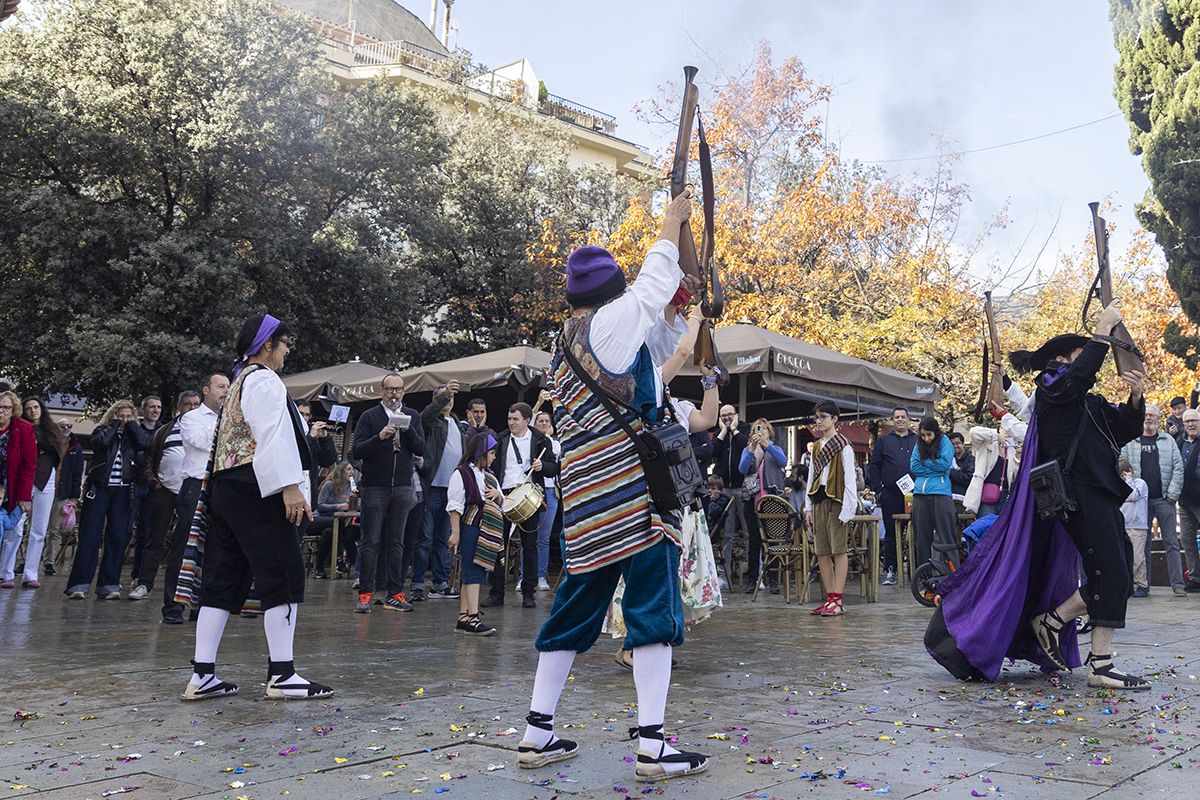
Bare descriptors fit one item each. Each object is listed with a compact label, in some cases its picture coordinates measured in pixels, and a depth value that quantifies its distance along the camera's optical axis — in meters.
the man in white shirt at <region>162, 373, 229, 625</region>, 9.18
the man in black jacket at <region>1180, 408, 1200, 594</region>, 13.21
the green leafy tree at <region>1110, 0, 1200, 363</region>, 23.14
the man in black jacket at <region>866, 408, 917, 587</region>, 14.45
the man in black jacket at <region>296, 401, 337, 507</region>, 9.45
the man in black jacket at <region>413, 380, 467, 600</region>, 11.63
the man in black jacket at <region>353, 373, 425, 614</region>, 10.11
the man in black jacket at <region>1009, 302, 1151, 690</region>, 5.91
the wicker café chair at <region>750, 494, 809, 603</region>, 11.94
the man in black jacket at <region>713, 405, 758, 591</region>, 13.27
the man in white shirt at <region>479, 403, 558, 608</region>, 10.21
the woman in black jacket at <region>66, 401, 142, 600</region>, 10.66
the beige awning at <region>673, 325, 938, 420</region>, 13.57
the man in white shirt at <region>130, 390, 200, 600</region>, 10.12
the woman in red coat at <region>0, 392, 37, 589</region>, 10.87
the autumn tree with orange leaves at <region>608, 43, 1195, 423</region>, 25.81
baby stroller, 7.13
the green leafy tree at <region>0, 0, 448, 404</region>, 21.83
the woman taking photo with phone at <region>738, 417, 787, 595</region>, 13.23
